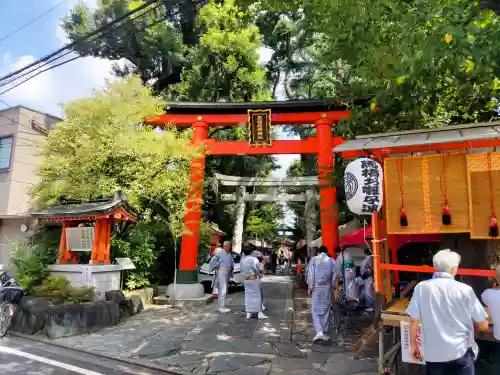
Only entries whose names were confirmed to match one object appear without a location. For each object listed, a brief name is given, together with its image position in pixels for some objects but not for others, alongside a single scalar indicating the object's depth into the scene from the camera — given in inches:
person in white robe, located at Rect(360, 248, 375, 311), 371.9
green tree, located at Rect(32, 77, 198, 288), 462.9
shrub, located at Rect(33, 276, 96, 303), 342.3
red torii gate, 483.8
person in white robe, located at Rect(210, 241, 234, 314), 400.8
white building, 663.8
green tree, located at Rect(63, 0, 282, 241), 867.4
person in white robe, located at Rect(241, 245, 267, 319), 363.9
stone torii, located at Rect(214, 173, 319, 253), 785.6
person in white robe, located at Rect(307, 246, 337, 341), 285.7
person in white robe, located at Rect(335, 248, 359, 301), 374.6
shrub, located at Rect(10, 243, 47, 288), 381.4
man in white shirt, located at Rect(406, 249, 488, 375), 119.3
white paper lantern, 210.1
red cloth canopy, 345.8
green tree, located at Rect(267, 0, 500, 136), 160.9
